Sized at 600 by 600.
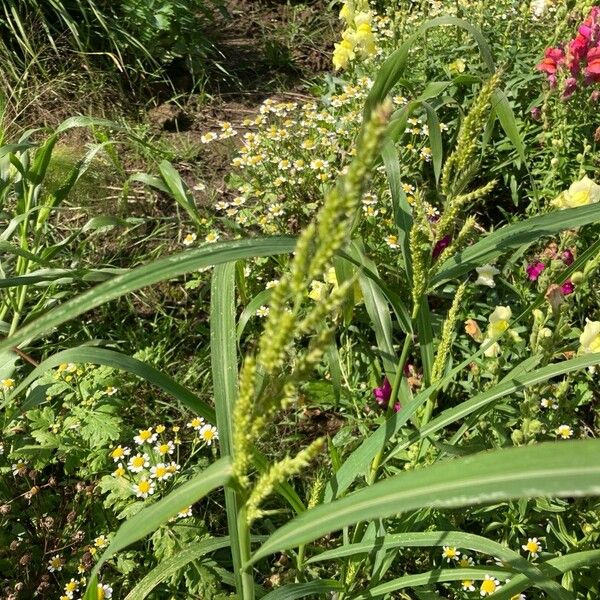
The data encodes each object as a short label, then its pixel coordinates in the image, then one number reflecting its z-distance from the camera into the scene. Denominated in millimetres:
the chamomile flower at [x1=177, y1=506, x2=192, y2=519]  724
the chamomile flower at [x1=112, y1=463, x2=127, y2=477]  759
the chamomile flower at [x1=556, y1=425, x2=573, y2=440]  780
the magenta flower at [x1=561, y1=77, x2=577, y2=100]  1057
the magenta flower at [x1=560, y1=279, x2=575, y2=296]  820
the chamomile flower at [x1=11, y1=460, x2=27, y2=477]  778
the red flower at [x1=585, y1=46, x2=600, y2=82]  1050
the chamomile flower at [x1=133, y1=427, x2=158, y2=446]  785
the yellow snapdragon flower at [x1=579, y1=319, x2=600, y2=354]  738
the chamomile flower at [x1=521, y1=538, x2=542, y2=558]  722
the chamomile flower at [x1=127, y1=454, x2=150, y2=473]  769
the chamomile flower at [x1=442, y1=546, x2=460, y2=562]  712
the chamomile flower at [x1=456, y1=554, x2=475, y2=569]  721
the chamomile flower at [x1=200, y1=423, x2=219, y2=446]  804
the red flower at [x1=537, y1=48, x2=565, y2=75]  1076
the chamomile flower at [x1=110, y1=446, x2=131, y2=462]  778
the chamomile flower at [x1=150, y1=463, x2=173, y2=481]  747
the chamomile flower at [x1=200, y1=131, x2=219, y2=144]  1223
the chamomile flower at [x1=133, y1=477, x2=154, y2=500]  739
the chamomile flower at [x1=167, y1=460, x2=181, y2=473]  753
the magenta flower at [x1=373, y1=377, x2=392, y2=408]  847
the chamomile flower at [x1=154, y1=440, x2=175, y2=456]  772
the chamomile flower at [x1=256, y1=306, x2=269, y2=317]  953
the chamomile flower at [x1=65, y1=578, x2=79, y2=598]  701
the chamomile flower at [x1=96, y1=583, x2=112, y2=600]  684
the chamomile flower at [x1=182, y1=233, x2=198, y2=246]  1025
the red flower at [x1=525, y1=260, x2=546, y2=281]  919
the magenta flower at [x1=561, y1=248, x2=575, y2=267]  875
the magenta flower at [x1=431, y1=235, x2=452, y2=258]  841
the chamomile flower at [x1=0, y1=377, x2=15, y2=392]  837
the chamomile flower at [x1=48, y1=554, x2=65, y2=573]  736
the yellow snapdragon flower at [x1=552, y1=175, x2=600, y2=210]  870
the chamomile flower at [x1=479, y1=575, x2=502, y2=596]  682
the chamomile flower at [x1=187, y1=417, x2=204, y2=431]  826
